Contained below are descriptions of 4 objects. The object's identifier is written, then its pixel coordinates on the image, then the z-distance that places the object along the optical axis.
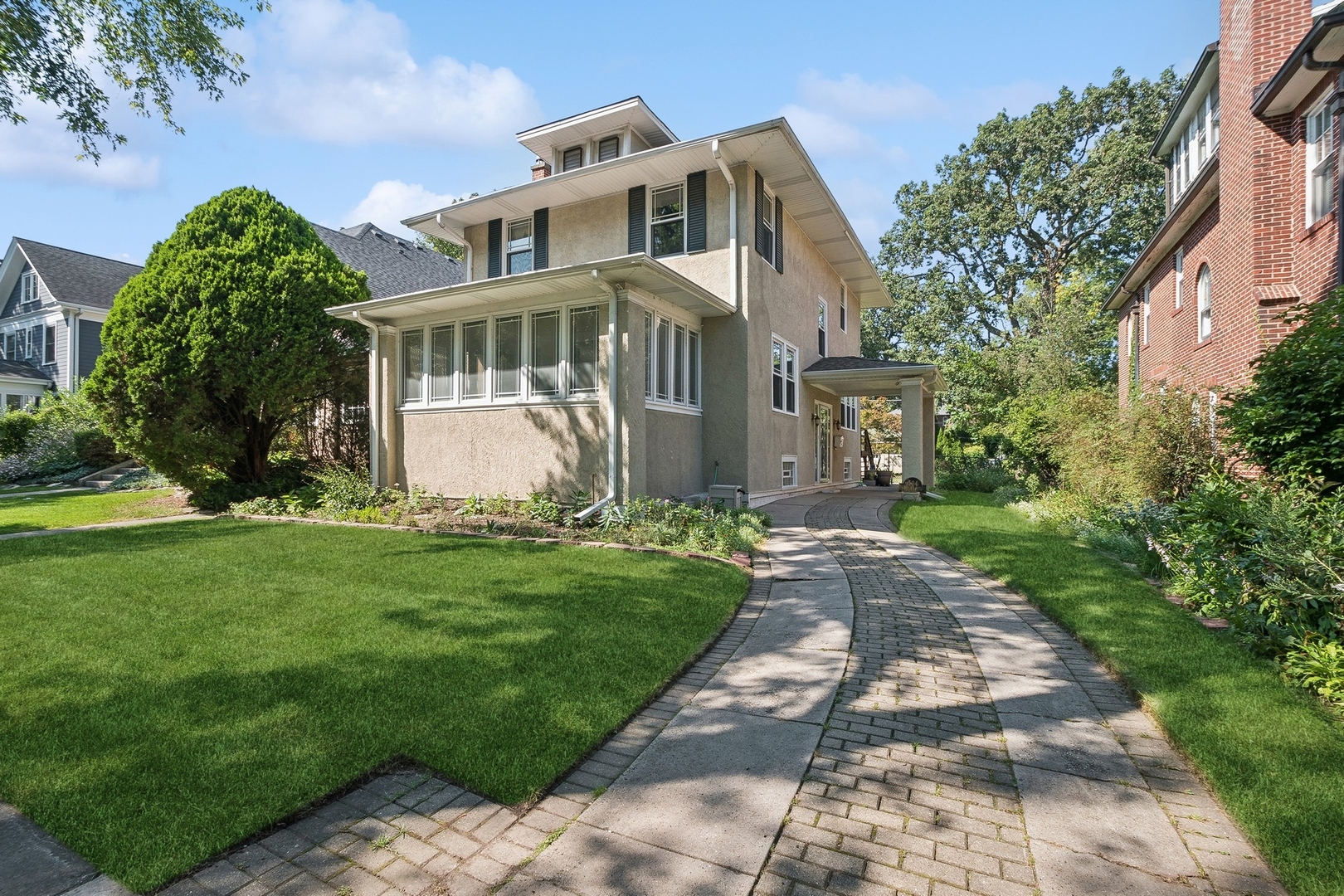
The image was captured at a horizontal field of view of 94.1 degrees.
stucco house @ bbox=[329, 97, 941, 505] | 10.07
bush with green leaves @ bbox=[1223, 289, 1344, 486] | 5.32
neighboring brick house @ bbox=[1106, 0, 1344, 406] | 8.41
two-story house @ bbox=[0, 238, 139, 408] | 23.20
